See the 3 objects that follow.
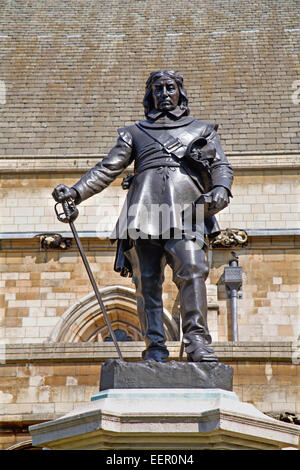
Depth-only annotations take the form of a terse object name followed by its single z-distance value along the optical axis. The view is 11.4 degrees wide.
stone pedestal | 7.64
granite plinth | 8.28
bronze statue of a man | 8.88
